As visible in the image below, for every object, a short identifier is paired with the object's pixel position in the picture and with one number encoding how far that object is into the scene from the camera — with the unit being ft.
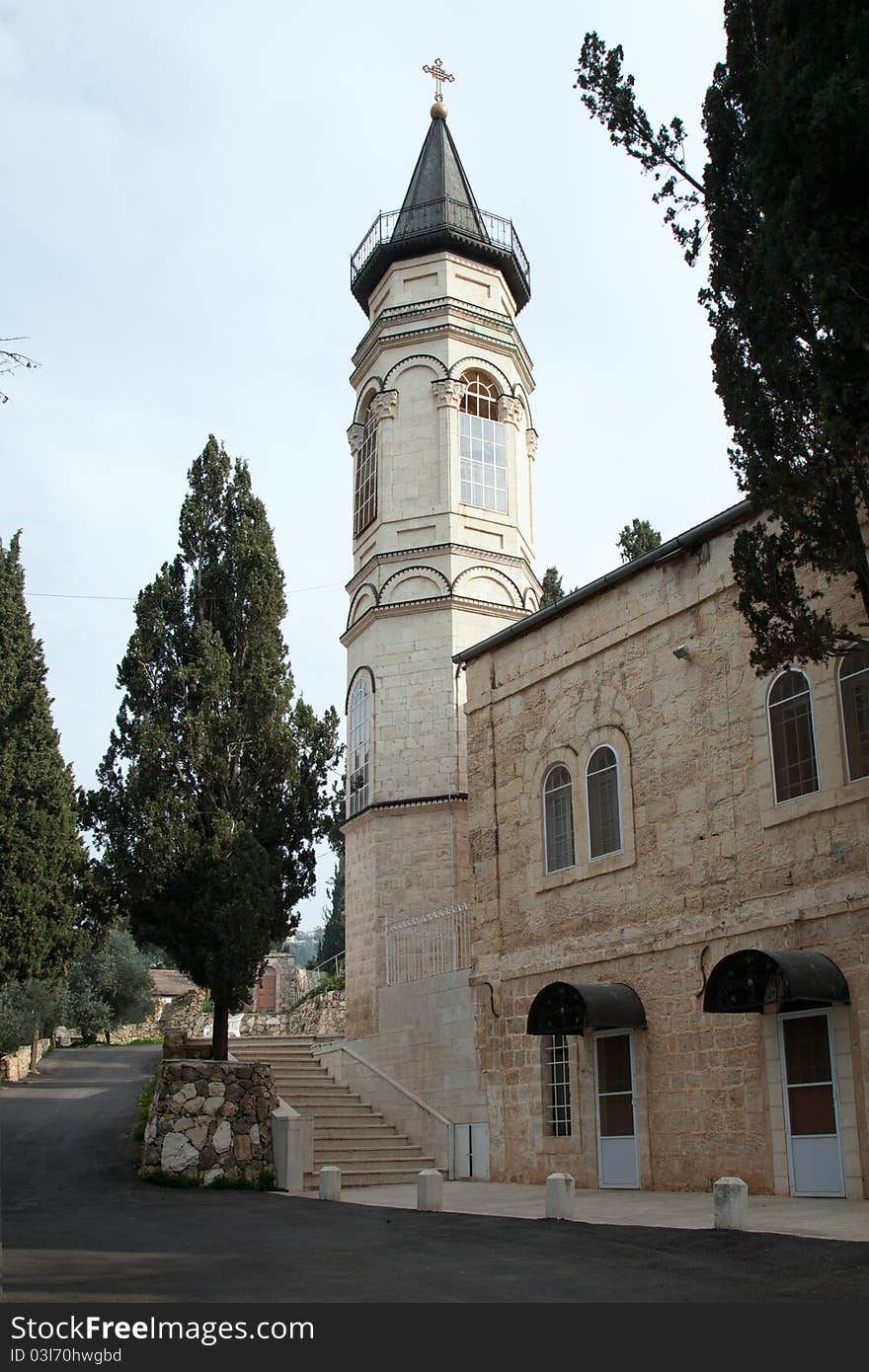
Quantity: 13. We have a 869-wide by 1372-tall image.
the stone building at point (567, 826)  44.27
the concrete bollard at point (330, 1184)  49.85
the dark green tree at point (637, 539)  97.86
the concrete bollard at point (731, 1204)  34.12
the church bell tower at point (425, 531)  76.28
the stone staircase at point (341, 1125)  60.95
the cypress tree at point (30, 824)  84.12
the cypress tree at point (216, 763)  66.18
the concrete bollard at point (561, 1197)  40.01
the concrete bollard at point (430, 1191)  44.88
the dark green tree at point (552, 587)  107.65
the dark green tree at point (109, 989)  145.69
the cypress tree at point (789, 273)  32.89
